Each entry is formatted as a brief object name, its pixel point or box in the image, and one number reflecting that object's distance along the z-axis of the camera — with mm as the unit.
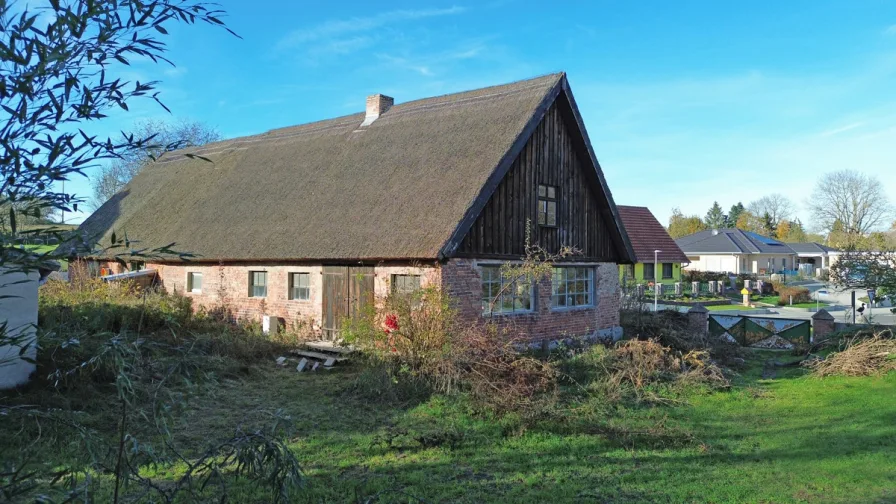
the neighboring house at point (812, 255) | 67488
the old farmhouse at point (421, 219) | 14617
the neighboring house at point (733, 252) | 57719
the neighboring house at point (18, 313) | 9906
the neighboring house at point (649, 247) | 36953
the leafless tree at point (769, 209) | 95250
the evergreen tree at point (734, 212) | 111431
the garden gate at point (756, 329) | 18547
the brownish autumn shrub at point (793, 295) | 35719
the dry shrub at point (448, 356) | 10203
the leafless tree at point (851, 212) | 59875
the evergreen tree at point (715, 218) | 107562
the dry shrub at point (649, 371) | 11422
